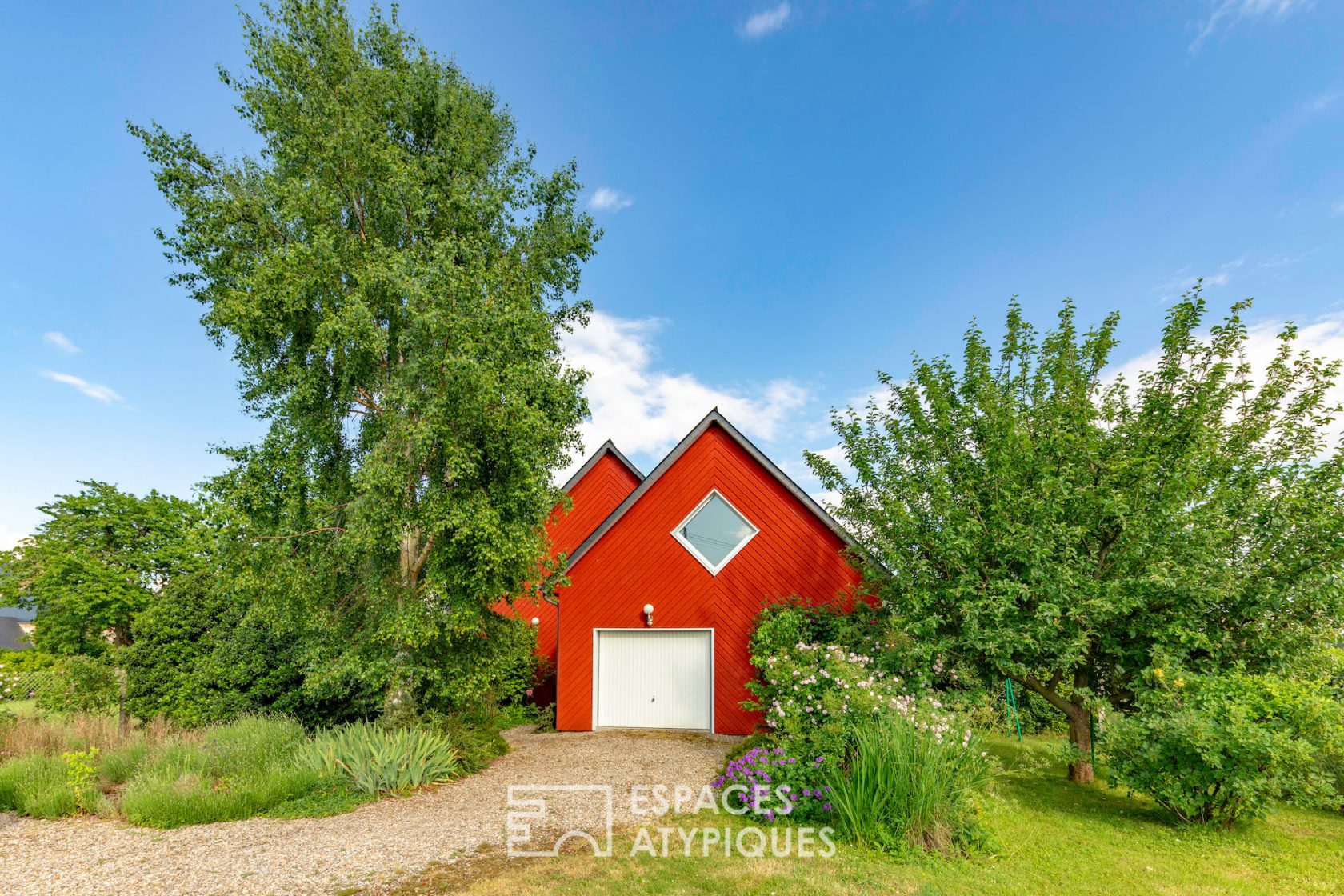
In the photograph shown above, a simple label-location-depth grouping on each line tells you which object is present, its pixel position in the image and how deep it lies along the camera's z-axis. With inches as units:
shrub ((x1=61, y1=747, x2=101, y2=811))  267.6
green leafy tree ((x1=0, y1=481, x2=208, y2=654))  517.0
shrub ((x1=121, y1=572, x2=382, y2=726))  391.9
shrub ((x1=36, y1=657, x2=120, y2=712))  399.9
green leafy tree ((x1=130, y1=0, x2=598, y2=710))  345.1
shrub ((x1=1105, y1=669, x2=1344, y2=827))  224.1
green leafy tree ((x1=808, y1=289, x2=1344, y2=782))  278.4
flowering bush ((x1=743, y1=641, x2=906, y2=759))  263.0
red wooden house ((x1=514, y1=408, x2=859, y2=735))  456.1
